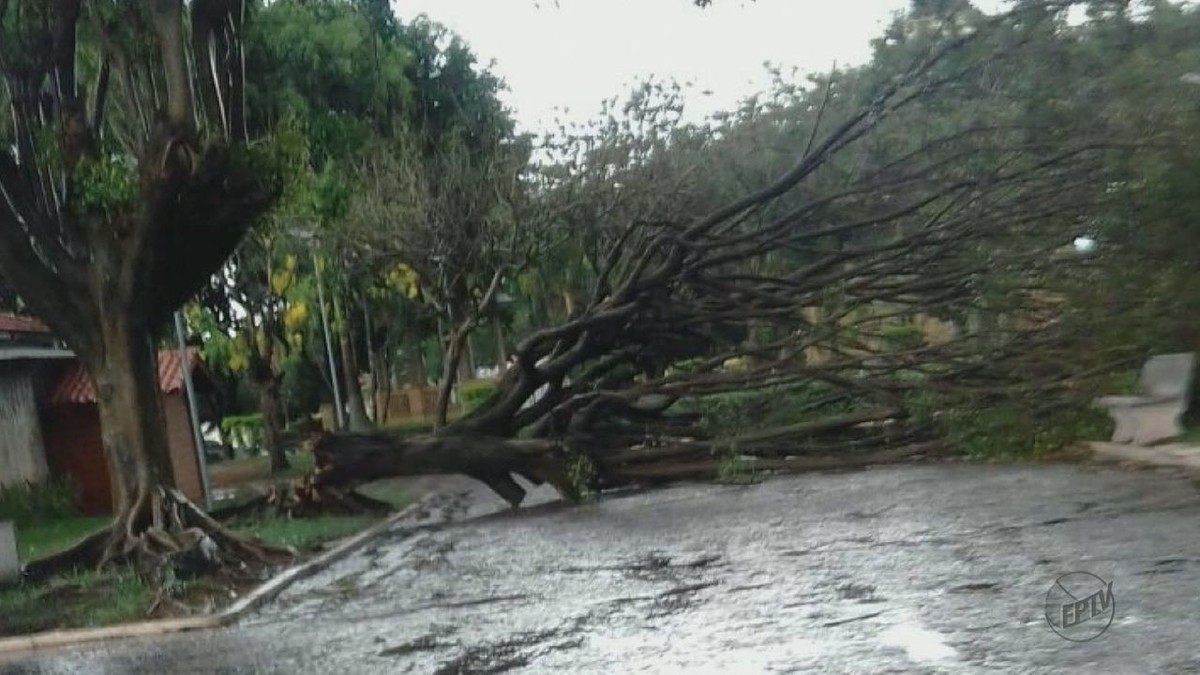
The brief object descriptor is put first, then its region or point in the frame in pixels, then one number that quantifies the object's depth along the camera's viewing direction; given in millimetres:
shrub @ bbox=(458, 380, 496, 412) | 46594
